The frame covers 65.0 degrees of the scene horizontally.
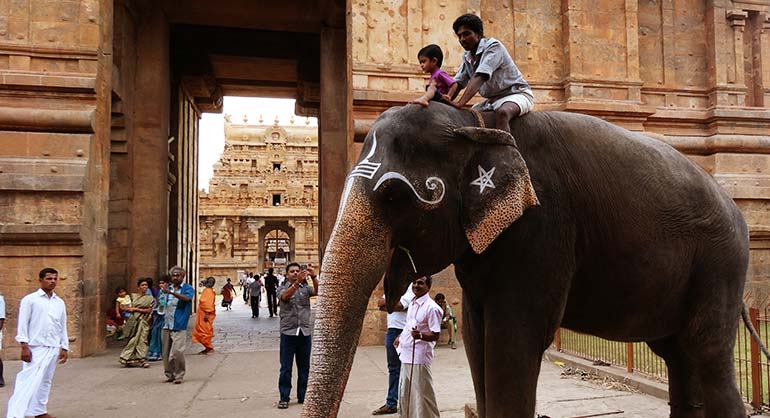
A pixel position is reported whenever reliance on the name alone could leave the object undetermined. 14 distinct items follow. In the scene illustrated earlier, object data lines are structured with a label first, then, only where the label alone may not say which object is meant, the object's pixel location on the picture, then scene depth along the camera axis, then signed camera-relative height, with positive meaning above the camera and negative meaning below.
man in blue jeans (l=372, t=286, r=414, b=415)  6.80 -1.32
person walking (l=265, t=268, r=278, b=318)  20.80 -1.74
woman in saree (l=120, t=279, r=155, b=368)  10.34 -1.58
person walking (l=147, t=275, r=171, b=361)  10.90 -1.71
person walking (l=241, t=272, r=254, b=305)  26.47 -2.46
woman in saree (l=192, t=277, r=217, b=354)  11.77 -1.55
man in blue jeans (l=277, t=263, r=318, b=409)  7.54 -1.10
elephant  2.43 -0.03
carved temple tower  41.94 +3.00
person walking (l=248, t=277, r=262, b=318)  19.80 -1.78
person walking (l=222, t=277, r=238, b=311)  21.61 -2.17
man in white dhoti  6.30 -1.12
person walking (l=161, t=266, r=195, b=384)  8.95 -1.40
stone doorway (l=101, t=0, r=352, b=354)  14.59 +4.21
